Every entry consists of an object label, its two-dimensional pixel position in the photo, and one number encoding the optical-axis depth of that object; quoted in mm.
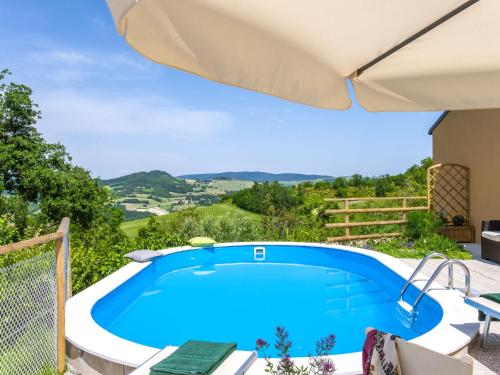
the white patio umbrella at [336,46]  2066
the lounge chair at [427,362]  1847
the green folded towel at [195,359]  2471
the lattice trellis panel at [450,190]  10703
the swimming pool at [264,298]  5133
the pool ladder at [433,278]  4324
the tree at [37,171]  20938
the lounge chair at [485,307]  3775
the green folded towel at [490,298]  3962
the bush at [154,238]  8813
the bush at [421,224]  9867
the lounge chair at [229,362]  2545
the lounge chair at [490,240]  7516
